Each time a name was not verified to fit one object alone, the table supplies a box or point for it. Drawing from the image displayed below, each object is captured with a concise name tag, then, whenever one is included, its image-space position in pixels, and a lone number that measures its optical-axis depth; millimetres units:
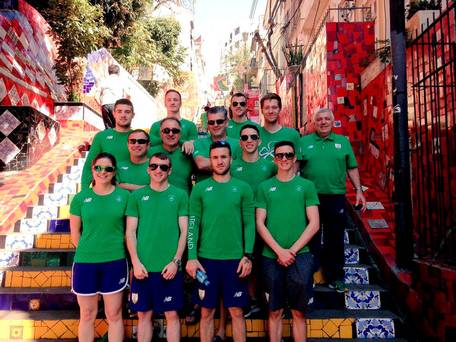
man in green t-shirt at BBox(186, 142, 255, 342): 3279
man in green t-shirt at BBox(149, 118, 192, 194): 3846
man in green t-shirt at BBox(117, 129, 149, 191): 3750
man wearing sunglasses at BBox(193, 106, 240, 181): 3844
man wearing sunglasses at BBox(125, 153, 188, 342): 3250
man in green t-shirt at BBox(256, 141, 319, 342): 3281
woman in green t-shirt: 3246
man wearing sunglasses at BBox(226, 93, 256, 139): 4461
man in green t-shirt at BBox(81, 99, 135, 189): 4094
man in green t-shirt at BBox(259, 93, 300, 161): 4051
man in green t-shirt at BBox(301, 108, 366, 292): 4156
